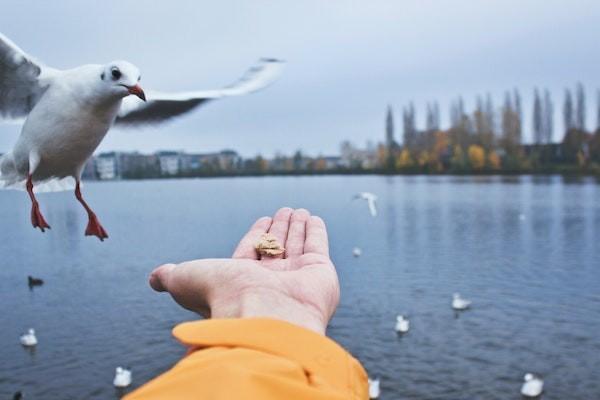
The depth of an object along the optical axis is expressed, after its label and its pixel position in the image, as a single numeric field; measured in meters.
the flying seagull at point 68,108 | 1.21
